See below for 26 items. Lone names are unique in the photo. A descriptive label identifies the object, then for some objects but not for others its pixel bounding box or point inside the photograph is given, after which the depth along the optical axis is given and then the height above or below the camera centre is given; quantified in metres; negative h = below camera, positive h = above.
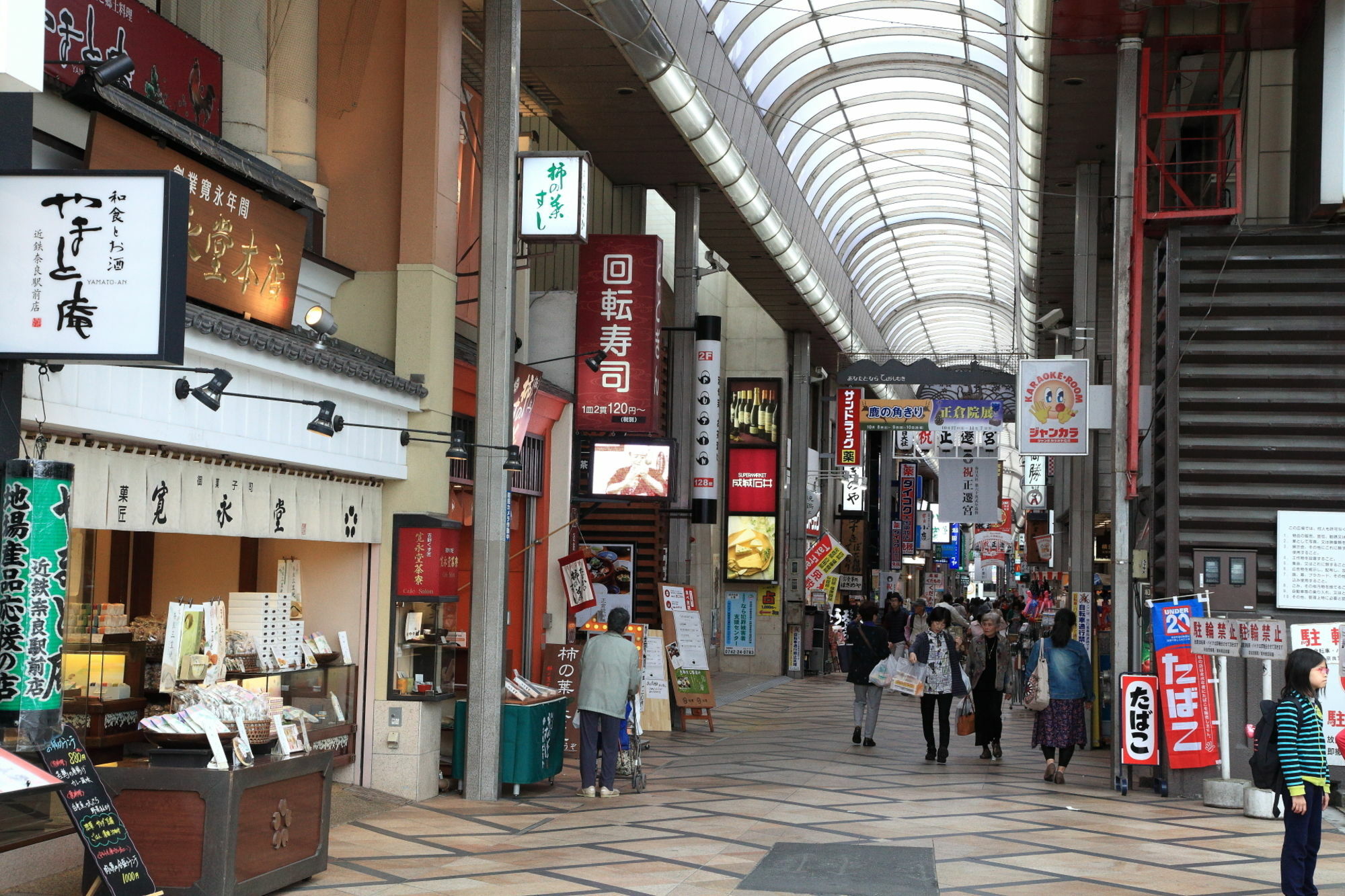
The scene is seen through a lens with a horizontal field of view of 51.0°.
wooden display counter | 5.75 -1.25
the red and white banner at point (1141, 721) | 10.00 -1.26
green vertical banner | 5.20 -0.30
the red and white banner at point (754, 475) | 23.05 +0.95
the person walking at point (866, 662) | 12.95 -1.17
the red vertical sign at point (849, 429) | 24.17 +1.83
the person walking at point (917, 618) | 18.95 -1.20
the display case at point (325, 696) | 8.27 -1.08
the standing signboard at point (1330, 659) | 9.40 -0.74
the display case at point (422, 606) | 9.32 -0.55
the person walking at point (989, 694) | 12.22 -1.36
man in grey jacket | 9.29 -1.07
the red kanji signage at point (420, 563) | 9.34 -0.26
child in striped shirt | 5.86 -0.91
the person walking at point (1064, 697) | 10.60 -1.17
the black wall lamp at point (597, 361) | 12.35 +1.48
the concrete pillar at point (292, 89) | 9.52 +2.93
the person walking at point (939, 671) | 11.99 -1.13
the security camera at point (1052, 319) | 18.02 +2.90
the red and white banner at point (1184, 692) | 9.73 -1.02
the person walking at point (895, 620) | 16.02 -0.95
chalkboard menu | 5.19 -1.12
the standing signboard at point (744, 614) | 23.12 -1.34
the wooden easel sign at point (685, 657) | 13.91 -1.25
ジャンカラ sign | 12.33 +1.17
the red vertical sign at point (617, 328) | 13.63 +1.95
